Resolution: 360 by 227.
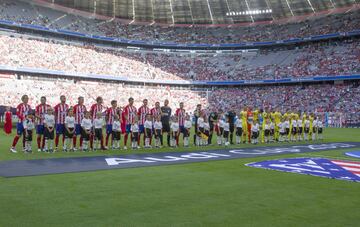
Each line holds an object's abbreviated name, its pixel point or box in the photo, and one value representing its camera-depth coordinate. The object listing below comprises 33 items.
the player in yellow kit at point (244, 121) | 19.34
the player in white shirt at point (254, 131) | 19.01
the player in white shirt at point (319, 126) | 22.99
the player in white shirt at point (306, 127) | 22.26
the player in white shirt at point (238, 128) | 18.73
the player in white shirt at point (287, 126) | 20.86
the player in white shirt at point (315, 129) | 22.73
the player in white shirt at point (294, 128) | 21.45
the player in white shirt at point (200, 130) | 17.47
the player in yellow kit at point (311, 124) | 22.36
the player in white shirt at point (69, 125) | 13.95
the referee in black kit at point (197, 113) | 17.67
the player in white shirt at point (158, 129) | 16.09
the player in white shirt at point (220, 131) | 18.31
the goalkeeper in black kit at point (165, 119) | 16.91
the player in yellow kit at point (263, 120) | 20.20
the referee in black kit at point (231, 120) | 18.69
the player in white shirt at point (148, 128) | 15.95
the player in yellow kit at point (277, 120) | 21.12
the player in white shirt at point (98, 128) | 14.66
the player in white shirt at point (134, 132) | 15.57
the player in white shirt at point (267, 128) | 20.11
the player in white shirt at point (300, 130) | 21.57
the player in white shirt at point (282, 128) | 20.72
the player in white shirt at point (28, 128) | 13.30
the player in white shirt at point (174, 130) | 16.75
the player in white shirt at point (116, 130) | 15.22
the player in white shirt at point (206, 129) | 17.57
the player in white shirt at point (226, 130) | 18.15
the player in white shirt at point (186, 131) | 16.97
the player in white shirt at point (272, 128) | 20.50
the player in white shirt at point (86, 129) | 14.21
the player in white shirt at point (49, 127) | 13.51
